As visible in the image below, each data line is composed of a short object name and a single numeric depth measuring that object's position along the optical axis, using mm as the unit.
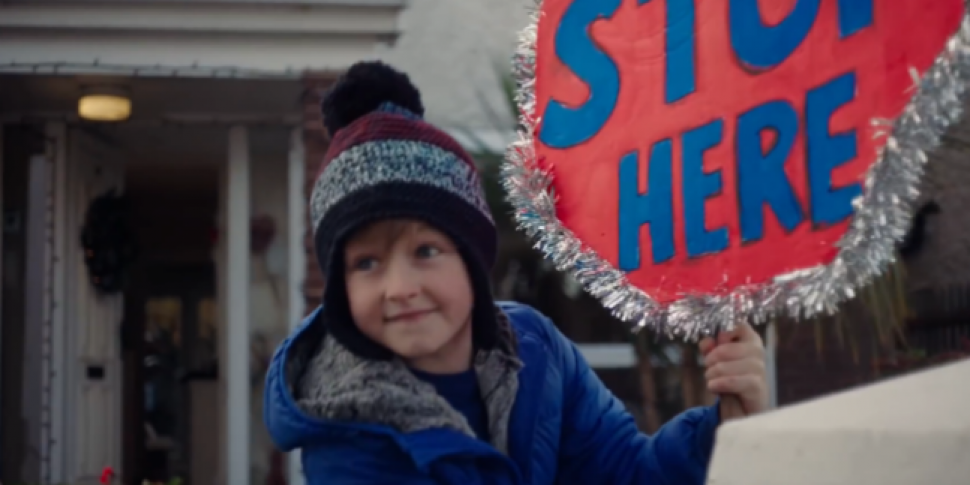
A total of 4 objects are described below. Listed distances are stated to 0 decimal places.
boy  1733
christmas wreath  6273
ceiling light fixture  5629
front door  8398
